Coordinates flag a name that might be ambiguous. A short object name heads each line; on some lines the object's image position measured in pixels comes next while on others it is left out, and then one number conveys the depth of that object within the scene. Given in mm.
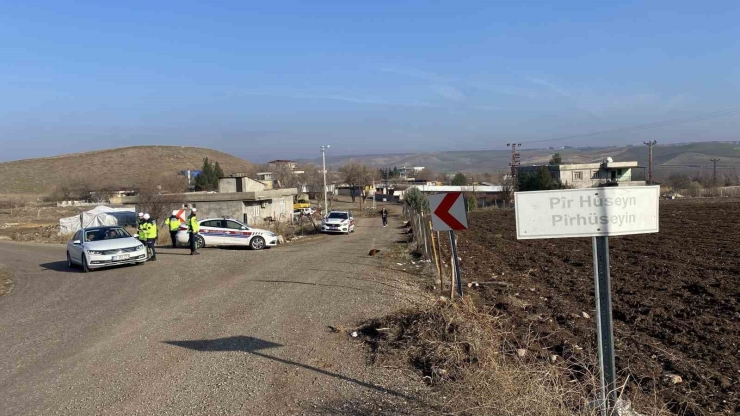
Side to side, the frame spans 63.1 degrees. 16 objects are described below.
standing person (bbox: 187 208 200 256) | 20859
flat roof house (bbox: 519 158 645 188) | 70375
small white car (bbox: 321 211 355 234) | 40438
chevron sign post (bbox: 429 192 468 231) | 8898
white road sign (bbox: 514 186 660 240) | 4535
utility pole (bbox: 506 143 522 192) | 72750
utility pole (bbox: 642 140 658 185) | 74562
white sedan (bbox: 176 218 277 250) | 24953
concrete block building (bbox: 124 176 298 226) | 48656
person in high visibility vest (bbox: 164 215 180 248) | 22391
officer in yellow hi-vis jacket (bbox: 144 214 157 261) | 19375
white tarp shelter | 45056
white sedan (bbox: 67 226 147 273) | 16891
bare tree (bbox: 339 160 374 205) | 116044
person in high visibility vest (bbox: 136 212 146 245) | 19469
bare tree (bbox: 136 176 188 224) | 47312
